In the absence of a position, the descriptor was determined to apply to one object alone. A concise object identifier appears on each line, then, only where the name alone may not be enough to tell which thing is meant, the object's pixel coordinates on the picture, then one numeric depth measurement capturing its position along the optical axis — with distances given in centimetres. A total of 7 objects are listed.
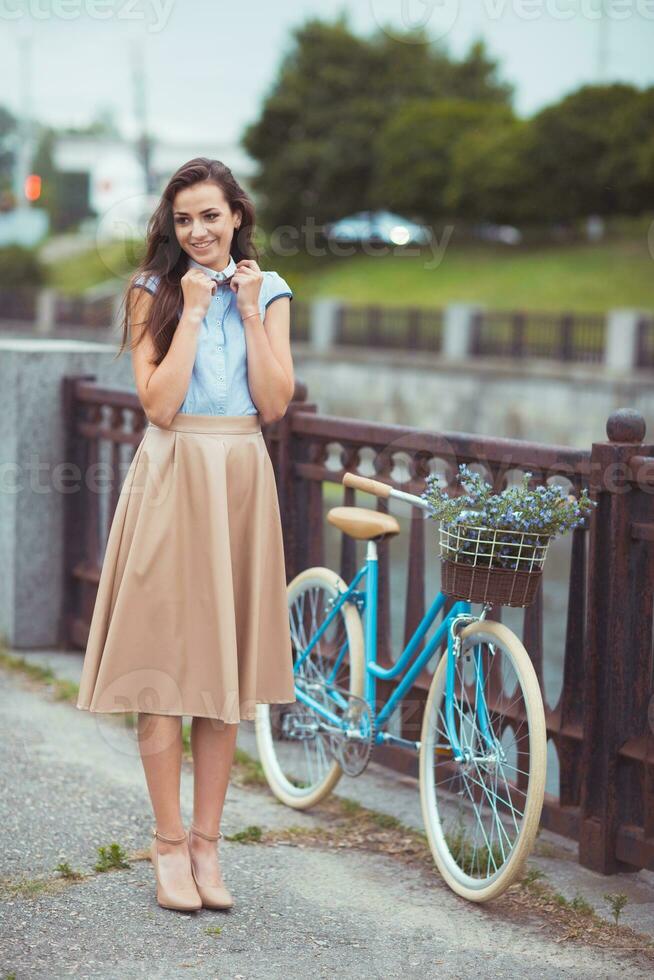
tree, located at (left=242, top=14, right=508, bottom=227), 5125
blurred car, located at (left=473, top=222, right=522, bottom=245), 4484
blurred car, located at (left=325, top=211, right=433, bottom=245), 4397
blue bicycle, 395
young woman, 362
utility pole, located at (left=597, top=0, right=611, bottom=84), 4158
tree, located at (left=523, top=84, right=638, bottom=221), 3853
